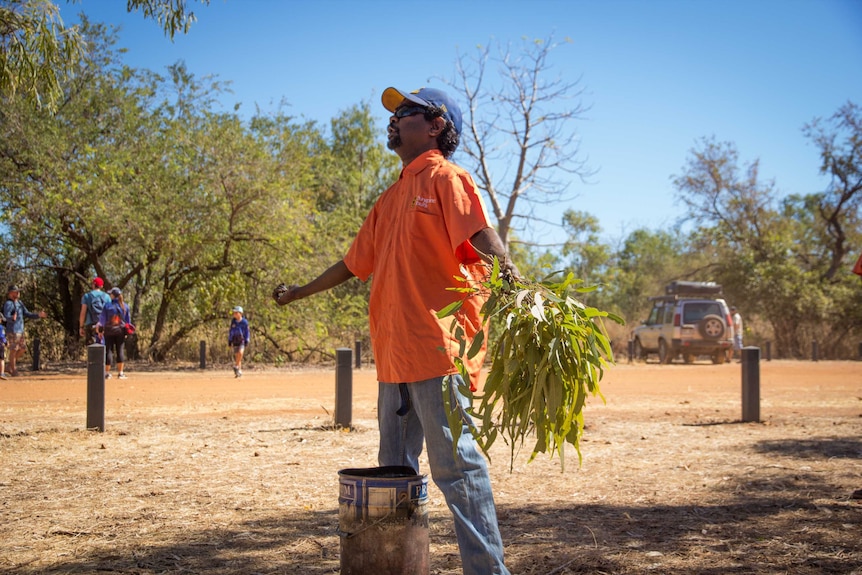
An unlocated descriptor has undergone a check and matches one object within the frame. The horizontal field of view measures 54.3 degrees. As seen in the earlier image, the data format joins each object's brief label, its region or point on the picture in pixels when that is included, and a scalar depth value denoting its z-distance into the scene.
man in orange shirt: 3.38
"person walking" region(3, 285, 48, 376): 17.30
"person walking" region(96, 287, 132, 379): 16.52
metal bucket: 3.49
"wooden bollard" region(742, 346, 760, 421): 10.78
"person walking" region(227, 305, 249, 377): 20.70
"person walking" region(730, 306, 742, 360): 30.36
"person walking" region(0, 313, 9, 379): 16.80
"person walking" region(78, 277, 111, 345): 17.56
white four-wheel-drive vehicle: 28.50
